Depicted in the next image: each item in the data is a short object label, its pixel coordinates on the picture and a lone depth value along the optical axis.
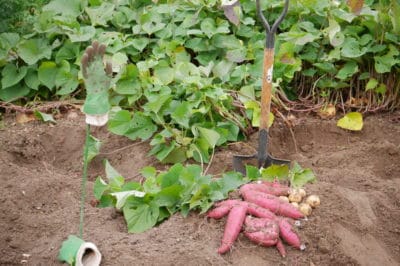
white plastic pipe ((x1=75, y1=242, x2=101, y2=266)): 2.38
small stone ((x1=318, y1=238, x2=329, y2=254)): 2.60
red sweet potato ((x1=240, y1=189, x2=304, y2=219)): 2.67
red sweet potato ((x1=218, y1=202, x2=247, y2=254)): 2.55
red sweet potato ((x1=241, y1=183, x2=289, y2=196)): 2.78
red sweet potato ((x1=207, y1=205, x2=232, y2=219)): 2.65
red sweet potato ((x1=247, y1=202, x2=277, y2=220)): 2.63
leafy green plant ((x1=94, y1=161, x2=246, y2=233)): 2.72
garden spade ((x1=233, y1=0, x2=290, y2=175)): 3.04
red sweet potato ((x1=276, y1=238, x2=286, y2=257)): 2.56
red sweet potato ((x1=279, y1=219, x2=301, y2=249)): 2.58
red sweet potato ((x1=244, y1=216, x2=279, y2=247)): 2.56
